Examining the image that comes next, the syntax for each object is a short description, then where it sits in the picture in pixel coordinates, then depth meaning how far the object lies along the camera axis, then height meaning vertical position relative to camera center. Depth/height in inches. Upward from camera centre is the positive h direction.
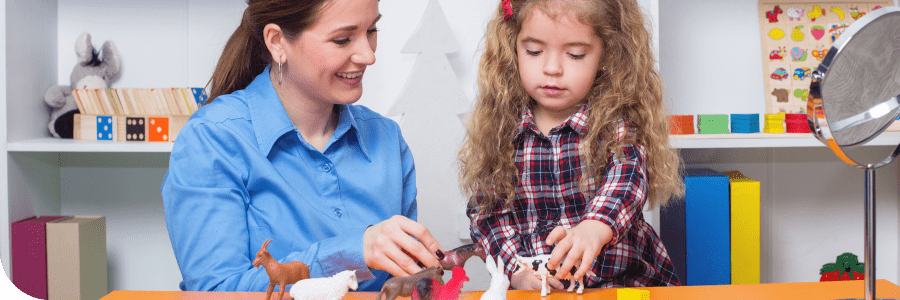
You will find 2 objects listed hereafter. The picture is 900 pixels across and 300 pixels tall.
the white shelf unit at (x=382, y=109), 65.7 -1.1
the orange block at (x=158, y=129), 66.2 +2.2
